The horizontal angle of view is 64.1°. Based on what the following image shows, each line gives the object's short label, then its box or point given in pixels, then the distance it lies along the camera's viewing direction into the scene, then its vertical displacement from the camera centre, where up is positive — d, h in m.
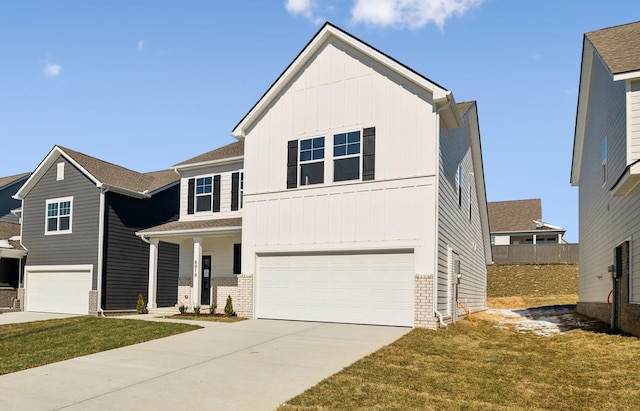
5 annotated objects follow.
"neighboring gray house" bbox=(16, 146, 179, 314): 21.89 +0.34
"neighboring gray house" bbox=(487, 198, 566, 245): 44.06 +2.04
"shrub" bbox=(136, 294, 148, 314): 20.92 -2.59
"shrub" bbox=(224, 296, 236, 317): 17.56 -2.19
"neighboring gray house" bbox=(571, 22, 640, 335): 12.24 +2.31
